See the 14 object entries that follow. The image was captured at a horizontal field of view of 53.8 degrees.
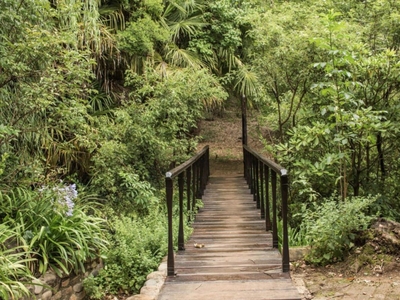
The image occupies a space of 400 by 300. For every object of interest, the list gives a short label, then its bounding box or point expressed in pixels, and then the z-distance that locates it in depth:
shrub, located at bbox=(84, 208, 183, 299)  3.85
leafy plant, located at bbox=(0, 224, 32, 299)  2.87
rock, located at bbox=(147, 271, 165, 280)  3.49
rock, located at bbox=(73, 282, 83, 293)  3.75
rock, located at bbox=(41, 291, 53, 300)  3.31
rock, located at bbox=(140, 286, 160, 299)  3.10
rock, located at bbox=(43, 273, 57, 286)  3.39
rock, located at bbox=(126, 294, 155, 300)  3.04
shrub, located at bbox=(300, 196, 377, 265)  3.70
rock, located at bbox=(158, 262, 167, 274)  3.68
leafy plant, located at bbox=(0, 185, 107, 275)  3.53
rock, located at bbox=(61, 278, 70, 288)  3.58
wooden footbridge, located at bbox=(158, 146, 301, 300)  3.03
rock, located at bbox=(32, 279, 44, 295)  3.18
